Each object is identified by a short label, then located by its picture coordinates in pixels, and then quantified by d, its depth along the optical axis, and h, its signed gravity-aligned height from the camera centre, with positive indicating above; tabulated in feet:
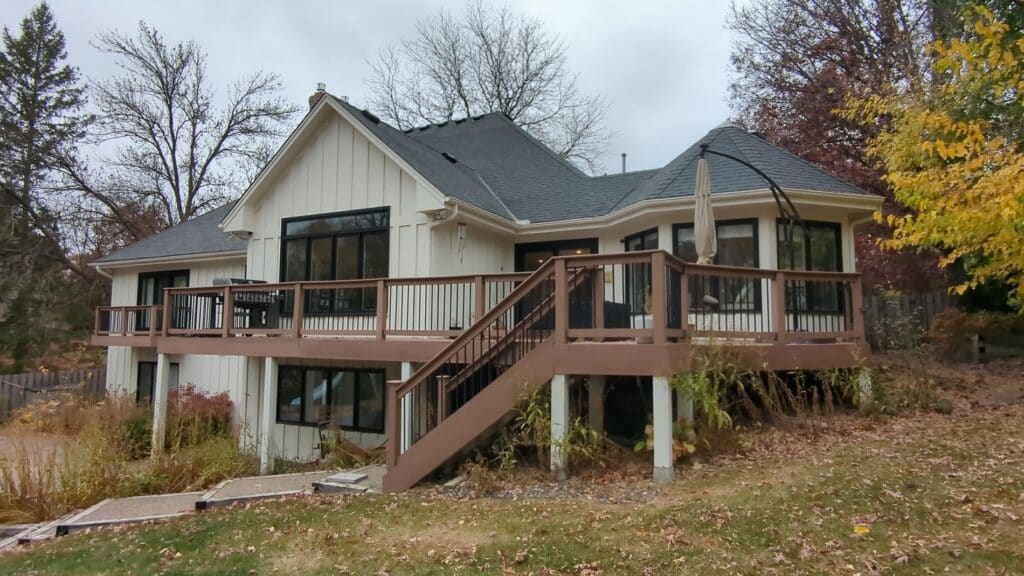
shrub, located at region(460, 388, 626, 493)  20.22 -4.38
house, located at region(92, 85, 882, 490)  20.83 +1.91
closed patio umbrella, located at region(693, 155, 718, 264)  25.07 +4.90
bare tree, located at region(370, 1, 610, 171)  88.84 +40.37
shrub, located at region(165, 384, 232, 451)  34.40 -6.08
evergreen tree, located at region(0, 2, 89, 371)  72.08 +22.59
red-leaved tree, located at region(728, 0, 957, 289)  51.16 +26.49
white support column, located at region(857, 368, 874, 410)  25.08 -2.74
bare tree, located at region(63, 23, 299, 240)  80.07 +29.42
